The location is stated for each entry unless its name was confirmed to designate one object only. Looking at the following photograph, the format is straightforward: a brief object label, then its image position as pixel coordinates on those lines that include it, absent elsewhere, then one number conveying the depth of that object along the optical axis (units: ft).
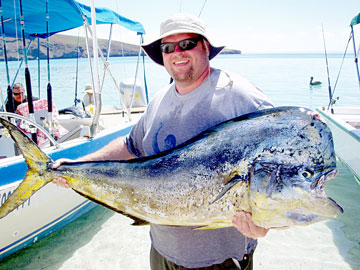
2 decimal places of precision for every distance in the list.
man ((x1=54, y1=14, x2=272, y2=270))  5.54
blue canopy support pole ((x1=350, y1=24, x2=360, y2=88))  23.21
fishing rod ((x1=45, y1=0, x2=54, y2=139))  13.69
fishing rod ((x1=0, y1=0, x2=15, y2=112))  14.01
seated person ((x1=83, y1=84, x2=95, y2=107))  29.84
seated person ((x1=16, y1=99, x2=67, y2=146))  14.45
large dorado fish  4.05
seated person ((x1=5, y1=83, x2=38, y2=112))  19.97
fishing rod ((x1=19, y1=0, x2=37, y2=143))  12.03
